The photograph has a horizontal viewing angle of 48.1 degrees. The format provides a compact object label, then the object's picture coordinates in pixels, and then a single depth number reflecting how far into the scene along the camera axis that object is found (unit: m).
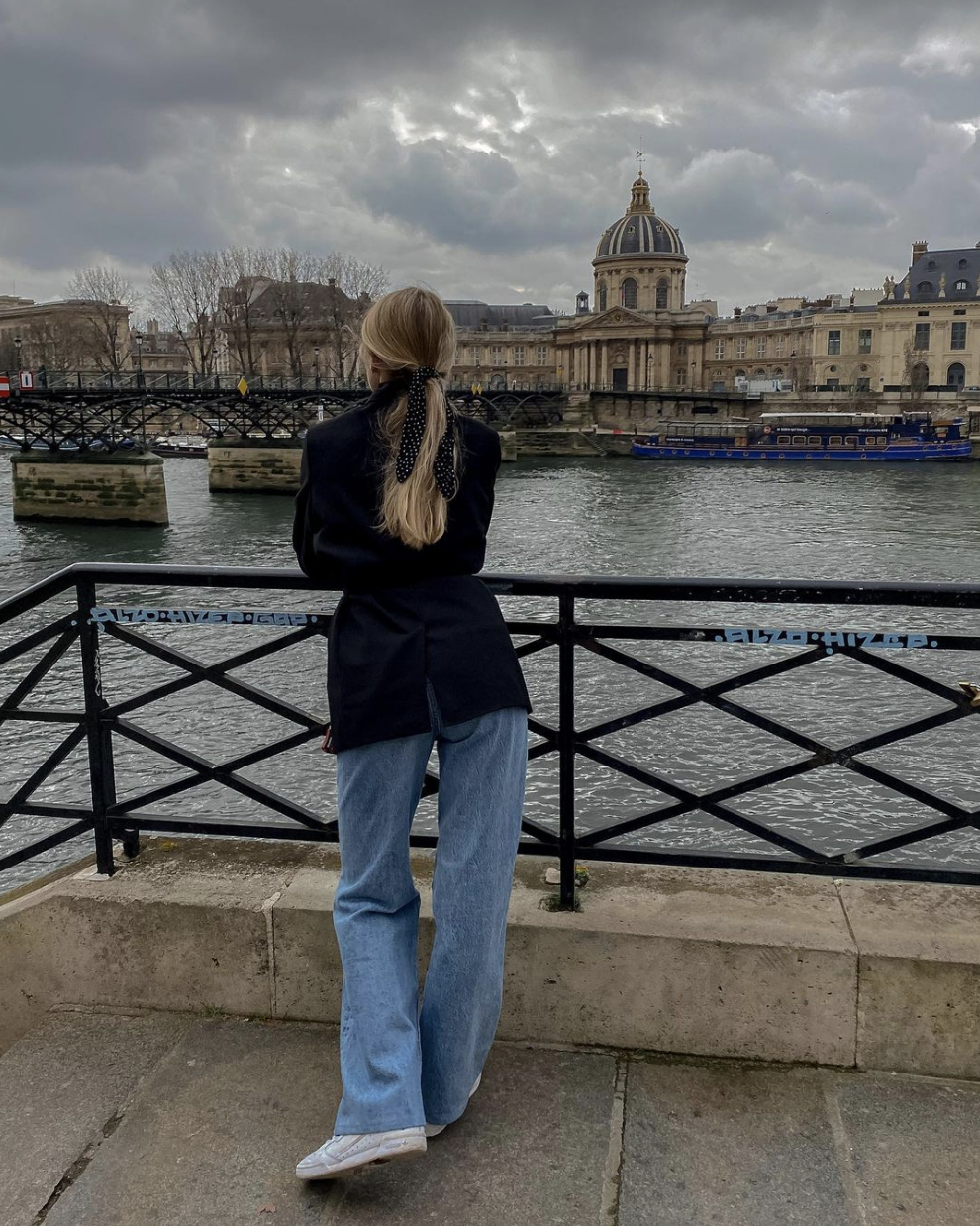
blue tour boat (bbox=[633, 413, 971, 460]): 61.03
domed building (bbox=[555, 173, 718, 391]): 119.44
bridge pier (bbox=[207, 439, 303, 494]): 46.62
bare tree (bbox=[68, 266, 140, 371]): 72.94
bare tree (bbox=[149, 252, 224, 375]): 69.69
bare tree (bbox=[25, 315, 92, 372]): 92.50
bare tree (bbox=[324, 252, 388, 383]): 69.69
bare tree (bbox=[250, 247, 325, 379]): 68.31
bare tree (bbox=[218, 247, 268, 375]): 67.94
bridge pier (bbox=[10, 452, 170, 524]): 35.62
